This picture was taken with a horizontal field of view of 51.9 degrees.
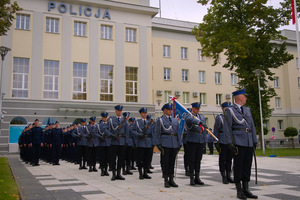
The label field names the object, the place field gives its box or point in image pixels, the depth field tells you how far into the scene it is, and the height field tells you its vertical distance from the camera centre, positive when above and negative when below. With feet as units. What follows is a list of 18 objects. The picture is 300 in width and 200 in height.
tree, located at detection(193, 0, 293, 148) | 79.20 +24.35
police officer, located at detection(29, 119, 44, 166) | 51.49 -2.30
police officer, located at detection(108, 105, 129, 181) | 33.04 -1.35
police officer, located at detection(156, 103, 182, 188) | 27.58 -1.44
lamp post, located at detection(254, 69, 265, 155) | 76.43 +13.32
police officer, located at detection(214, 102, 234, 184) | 29.32 -2.65
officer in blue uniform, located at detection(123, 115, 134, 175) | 38.47 -3.11
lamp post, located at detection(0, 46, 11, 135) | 63.81 +16.21
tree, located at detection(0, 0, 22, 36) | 38.77 +14.57
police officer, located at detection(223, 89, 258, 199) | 21.83 -1.10
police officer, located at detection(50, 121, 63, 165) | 53.01 -2.61
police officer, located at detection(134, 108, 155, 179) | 33.47 -1.53
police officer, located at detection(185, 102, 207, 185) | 28.07 -1.70
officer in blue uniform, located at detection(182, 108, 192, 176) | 29.65 -1.64
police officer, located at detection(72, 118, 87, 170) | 44.93 -2.06
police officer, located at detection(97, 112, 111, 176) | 36.32 -2.32
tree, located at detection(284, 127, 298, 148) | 130.31 -2.98
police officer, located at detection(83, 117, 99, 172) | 41.85 -2.27
